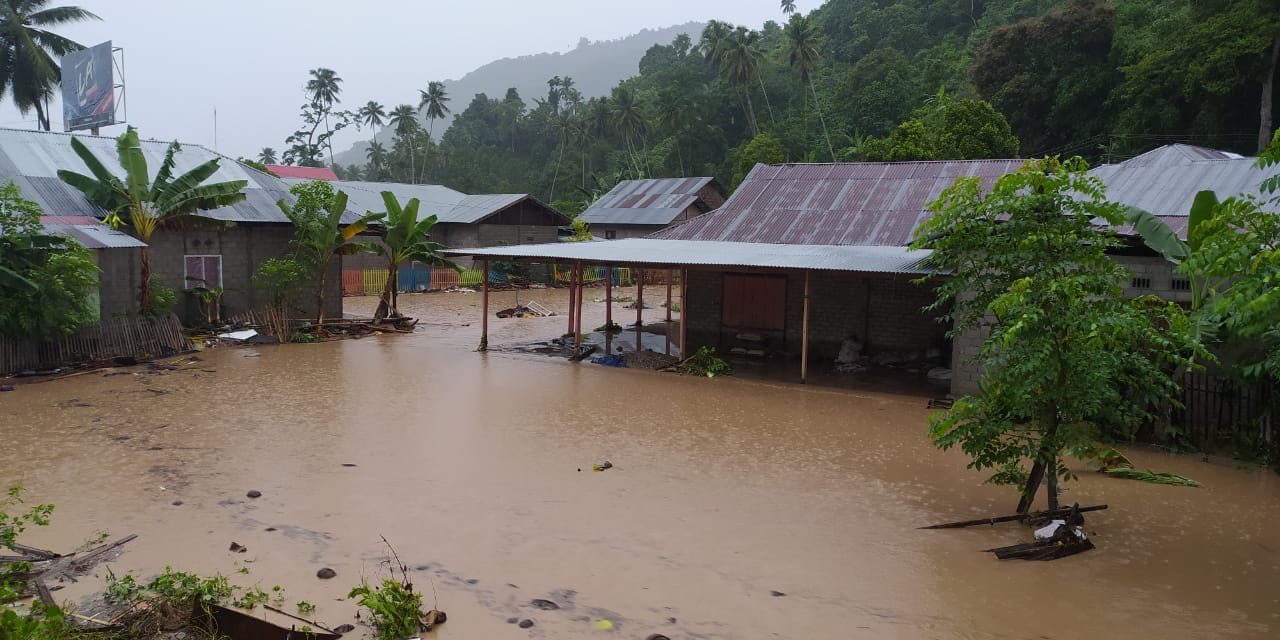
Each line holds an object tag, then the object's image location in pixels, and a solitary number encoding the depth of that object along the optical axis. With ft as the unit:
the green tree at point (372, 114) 277.03
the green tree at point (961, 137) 101.35
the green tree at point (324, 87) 270.46
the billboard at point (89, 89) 109.29
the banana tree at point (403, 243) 71.97
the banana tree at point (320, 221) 68.23
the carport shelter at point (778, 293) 53.83
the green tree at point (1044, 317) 25.26
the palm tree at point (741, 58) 191.01
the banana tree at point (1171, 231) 37.17
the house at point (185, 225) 60.75
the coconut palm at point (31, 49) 119.24
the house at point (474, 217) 117.80
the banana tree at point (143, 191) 59.11
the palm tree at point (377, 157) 259.39
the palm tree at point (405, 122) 250.37
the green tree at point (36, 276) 48.75
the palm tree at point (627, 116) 208.74
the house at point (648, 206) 134.62
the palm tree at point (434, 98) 255.29
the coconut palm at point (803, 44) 179.52
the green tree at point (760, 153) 153.99
